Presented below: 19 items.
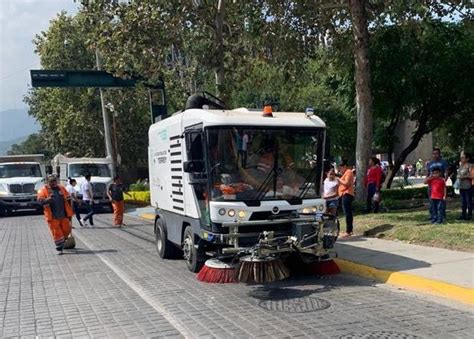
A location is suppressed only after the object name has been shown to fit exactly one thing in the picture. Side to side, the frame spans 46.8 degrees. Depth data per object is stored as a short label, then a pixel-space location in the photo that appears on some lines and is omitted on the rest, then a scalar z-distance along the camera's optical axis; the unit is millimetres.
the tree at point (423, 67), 18328
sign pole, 32669
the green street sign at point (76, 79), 23453
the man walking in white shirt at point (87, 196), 19206
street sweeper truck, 8102
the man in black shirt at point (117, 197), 18250
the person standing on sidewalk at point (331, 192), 12578
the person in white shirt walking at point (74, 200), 18414
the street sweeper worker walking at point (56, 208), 12242
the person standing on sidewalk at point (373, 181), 14195
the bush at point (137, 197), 30781
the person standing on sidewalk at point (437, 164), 12141
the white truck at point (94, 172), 26062
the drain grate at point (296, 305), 6871
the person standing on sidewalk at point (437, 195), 11750
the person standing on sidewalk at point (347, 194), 12188
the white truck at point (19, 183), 25984
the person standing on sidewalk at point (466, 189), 12438
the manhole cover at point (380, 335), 5672
